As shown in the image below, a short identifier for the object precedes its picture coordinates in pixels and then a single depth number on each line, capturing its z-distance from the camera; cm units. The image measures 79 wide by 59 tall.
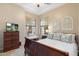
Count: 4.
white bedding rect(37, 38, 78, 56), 94
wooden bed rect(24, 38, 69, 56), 95
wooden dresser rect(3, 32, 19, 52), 116
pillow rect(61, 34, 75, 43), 100
